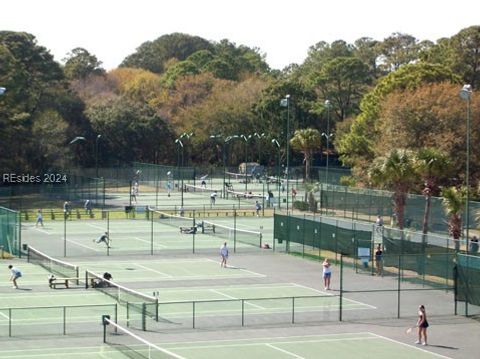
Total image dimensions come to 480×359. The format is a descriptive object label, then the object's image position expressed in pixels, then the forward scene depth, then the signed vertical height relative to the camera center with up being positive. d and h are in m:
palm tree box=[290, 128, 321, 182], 96.19 +2.51
